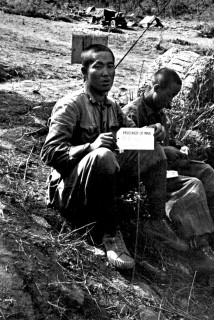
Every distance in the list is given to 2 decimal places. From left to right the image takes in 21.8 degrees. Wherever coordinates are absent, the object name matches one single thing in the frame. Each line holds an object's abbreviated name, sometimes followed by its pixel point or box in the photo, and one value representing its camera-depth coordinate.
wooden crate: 5.22
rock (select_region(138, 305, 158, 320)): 3.15
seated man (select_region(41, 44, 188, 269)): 3.42
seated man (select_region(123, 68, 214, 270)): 4.07
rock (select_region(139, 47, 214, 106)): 6.29
